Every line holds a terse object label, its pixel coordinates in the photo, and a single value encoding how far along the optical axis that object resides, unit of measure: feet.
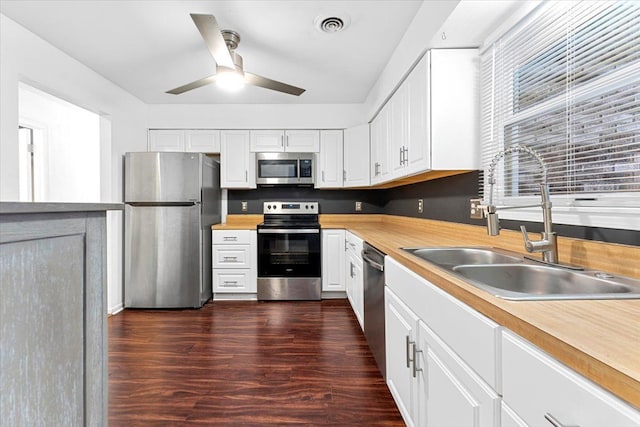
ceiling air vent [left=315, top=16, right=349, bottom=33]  6.98
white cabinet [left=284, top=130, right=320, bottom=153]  12.78
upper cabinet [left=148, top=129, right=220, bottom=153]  12.65
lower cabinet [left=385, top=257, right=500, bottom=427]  2.63
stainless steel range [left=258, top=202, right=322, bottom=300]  11.73
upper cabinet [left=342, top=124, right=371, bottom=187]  12.08
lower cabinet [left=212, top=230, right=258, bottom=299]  11.84
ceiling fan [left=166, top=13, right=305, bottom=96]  5.97
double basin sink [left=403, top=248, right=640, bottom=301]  2.87
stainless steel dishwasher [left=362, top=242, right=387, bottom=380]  6.16
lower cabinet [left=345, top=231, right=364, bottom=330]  8.38
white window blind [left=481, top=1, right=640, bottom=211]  3.45
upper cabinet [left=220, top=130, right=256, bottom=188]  12.65
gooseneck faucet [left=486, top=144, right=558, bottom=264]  4.03
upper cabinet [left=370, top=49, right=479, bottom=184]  6.21
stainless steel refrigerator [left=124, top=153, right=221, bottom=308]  10.95
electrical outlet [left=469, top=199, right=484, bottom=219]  6.37
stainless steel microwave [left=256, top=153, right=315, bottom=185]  12.66
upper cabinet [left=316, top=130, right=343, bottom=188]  12.76
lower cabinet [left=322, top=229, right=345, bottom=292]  11.82
